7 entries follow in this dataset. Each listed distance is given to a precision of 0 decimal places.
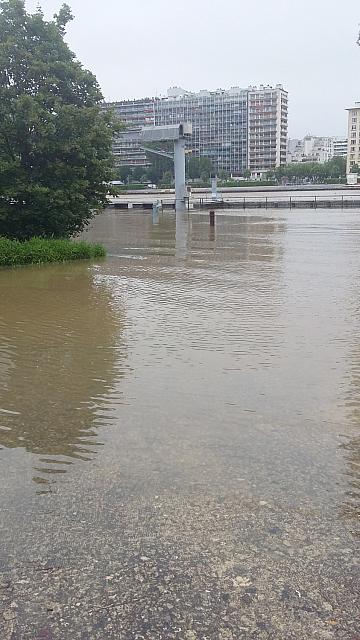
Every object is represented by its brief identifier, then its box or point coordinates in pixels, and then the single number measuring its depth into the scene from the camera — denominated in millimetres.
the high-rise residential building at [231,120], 164875
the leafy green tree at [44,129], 17641
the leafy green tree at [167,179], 130000
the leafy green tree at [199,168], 141625
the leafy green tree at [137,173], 145875
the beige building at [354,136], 154600
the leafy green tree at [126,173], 142250
